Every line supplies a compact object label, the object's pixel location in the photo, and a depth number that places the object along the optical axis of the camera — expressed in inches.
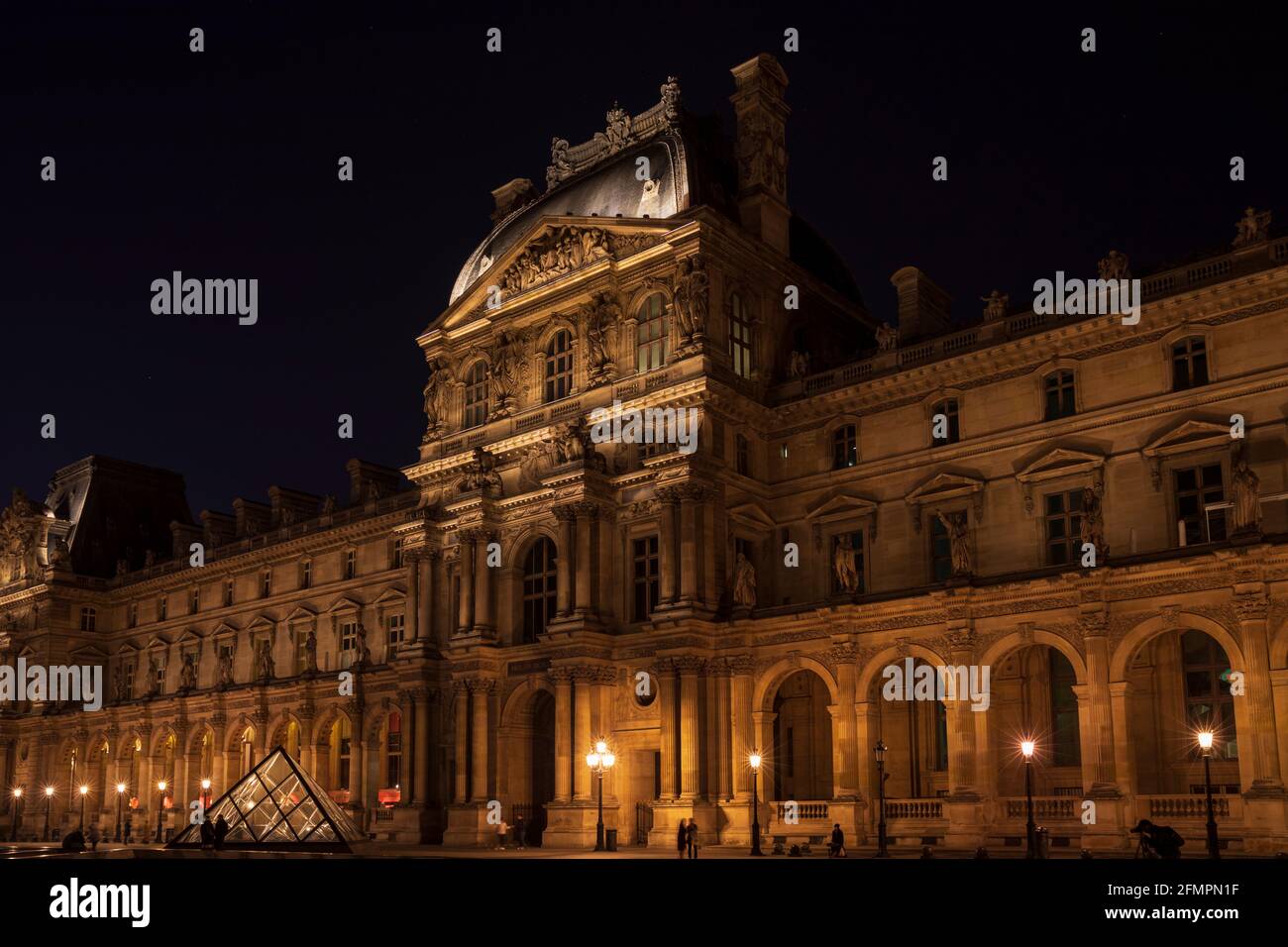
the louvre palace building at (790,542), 1464.1
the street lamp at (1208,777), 1118.7
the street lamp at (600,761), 1626.5
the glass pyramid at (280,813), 1518.2
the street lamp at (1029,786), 1204.5
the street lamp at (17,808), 3043.8
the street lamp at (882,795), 1352.1
